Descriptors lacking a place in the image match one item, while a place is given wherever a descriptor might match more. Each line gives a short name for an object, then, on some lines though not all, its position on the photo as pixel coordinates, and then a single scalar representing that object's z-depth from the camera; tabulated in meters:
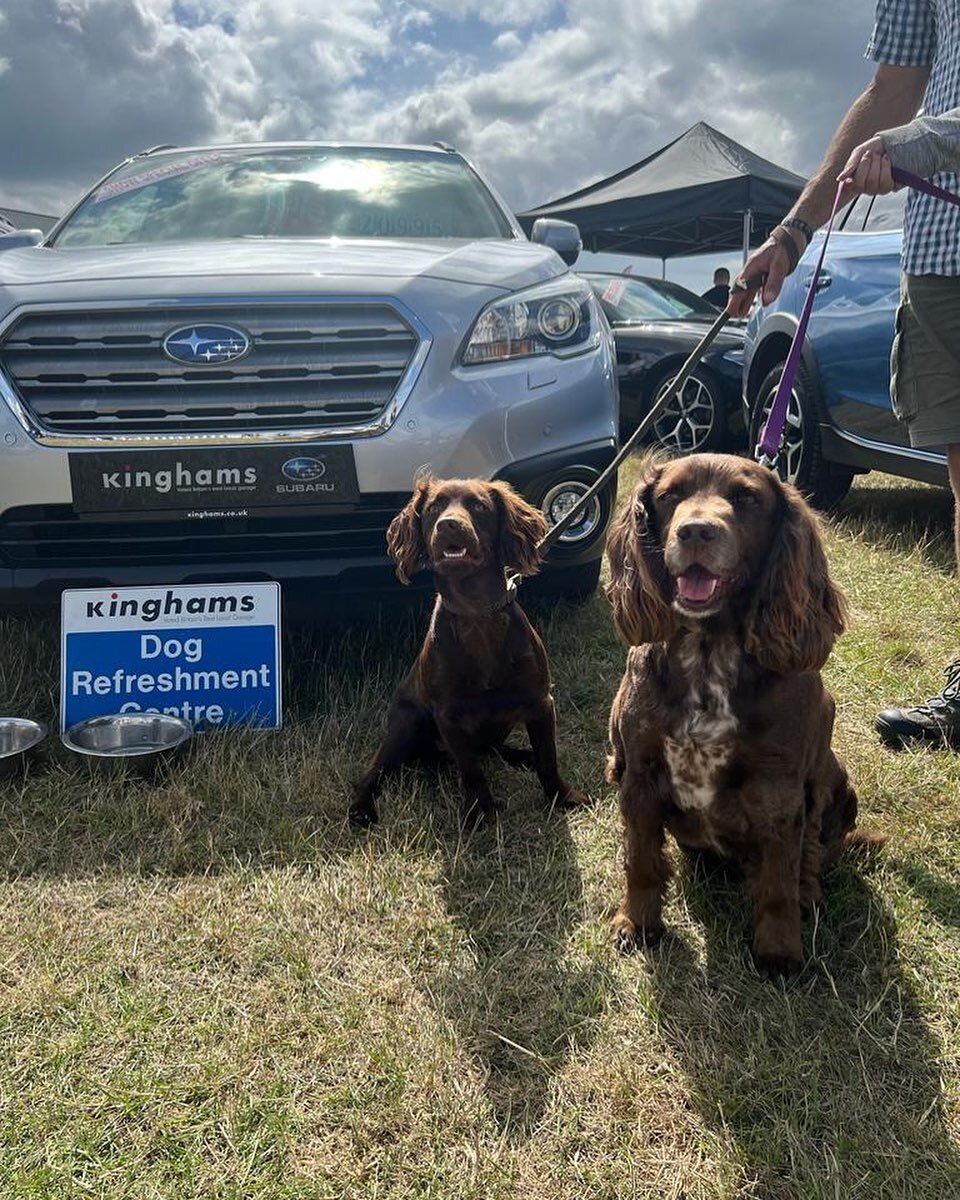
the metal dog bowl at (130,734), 2.81
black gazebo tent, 13.21
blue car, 4.27
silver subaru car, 2.79
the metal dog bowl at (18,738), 2.71
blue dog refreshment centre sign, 2.94
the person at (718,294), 10.02
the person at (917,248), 2.44
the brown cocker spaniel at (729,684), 1.83
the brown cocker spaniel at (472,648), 2.52
